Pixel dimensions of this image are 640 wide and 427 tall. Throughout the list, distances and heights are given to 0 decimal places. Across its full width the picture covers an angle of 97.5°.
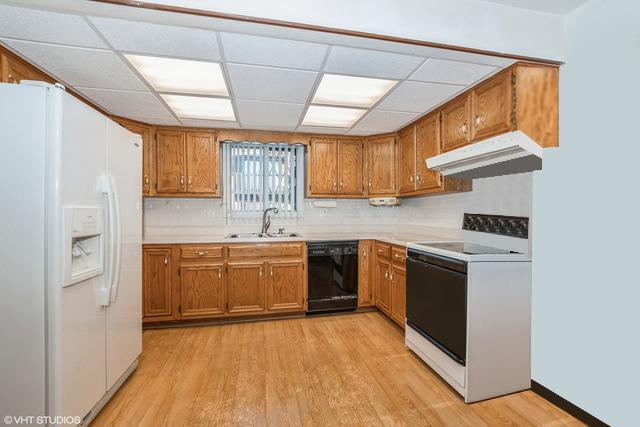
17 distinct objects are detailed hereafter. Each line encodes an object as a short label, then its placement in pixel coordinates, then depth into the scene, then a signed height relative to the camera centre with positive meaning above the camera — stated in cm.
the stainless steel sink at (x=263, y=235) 349 -30
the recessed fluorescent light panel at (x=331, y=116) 284 +104
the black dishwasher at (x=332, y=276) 333 -78
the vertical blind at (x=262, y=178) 368 +44
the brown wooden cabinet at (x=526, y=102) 192 +78
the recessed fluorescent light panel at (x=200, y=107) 258 +103
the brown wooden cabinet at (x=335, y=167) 368 +59
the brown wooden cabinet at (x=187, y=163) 329 +56
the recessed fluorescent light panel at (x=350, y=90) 222 +105
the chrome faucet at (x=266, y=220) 367 -12
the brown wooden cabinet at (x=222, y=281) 298 -77
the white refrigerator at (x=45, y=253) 130 -21
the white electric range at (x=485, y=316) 186 -71
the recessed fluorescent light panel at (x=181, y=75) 195 +103
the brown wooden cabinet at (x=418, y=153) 286 +66
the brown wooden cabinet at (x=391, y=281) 282 -76
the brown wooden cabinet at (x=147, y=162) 320 +56
